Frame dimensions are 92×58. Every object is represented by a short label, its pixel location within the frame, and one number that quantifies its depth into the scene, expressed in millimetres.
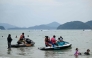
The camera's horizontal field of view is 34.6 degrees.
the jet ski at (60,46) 17836
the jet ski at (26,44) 20281
